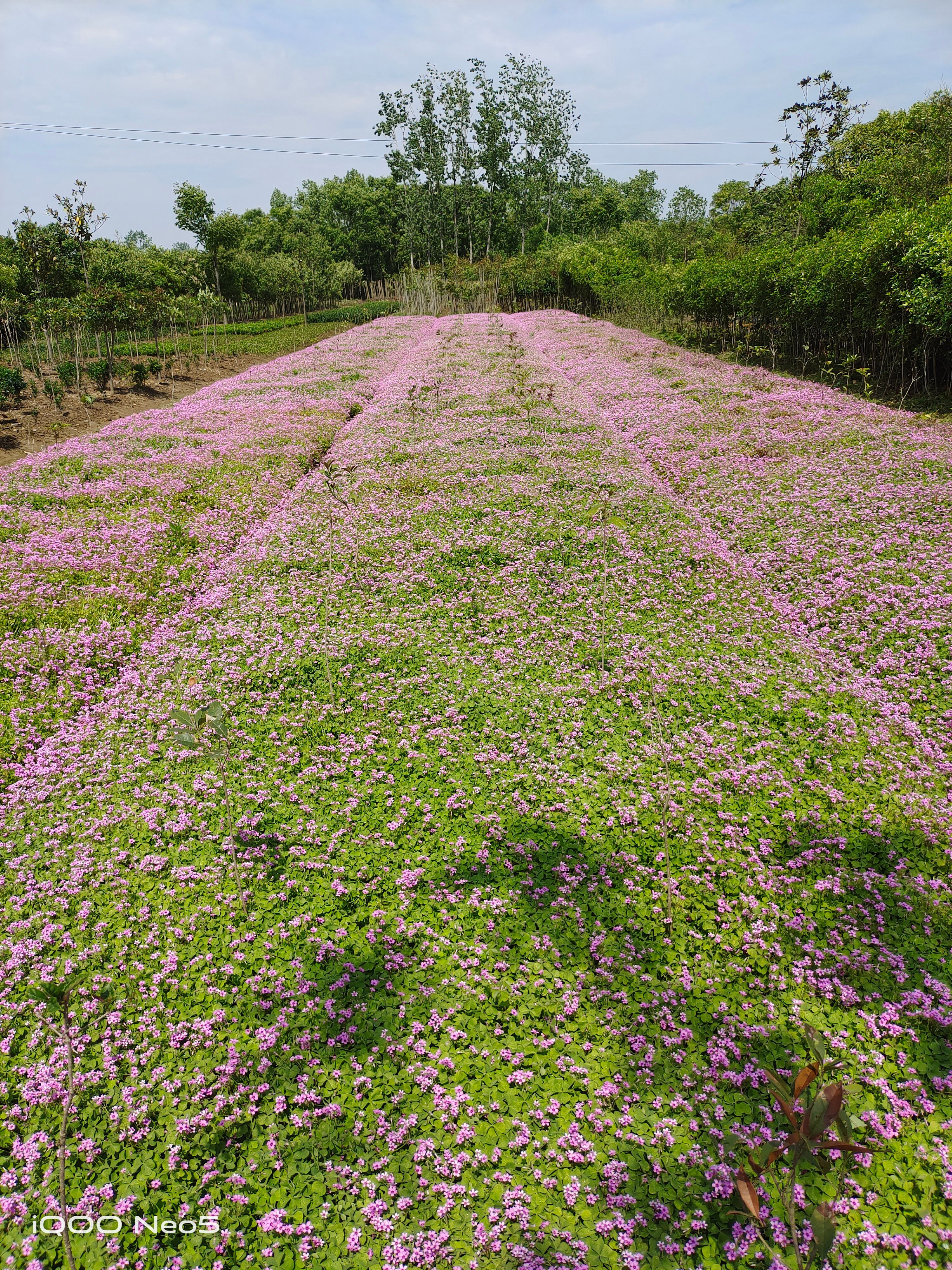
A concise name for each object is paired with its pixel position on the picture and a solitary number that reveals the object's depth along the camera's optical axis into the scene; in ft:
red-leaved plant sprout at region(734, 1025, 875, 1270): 7.83
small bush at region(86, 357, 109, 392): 84.94
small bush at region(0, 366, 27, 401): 71.72
